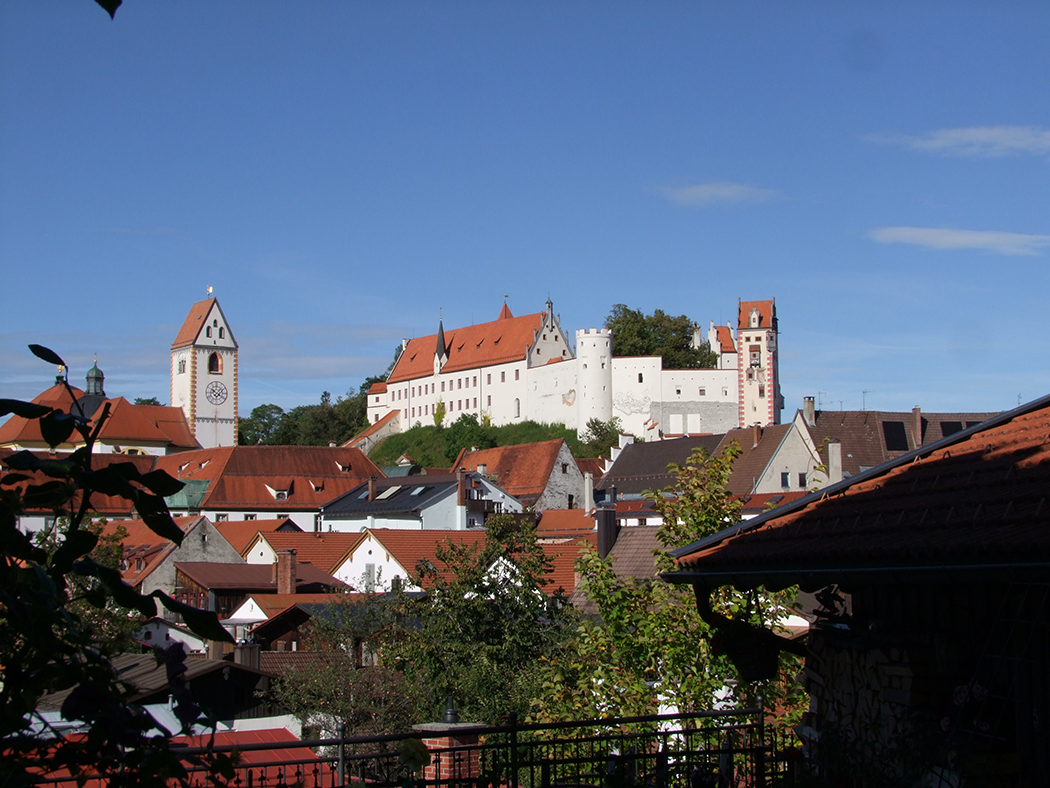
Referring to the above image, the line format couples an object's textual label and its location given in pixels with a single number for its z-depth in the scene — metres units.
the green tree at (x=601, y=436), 102.50
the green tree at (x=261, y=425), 145.68
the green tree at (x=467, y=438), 107.00
